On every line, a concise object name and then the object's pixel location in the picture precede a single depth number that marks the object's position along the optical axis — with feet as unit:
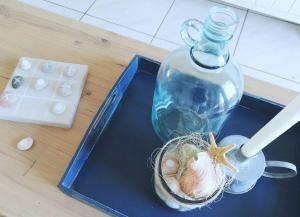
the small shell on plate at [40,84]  1.89
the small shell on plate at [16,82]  1.88
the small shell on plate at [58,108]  1.81
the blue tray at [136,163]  1.61
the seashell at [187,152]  1.36
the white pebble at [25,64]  1.96
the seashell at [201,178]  1.28
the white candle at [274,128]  1.17
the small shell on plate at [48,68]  1.96
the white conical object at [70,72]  1.96
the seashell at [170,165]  1.36
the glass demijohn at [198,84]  1.44
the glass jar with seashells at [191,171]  1.29
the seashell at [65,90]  1.87
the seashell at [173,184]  1.33
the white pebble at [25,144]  1.74
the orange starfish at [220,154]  1.30
